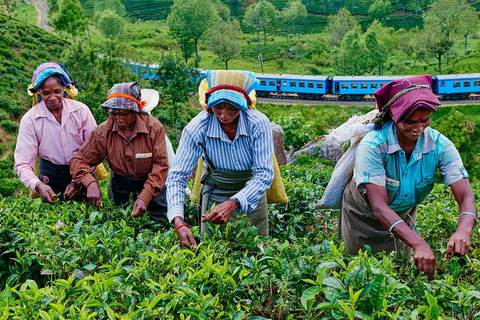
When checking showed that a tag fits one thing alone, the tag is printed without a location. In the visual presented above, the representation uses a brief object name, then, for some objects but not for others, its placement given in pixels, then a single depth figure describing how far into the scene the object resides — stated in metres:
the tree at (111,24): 38.09
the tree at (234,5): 55.53
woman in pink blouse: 3.82
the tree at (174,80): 22.91
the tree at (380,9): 48.47
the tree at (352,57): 32.62
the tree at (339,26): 42.81
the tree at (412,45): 34.84
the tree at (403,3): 50.20
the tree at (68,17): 31.93
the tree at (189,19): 38.94
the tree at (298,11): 46.68
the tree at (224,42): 36.44
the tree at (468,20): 38.38
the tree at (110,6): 48.03
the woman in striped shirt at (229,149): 3.00
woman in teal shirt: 2.60
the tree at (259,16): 44.81
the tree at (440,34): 32.25
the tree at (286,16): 46.62
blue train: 28.20
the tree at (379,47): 32.91
